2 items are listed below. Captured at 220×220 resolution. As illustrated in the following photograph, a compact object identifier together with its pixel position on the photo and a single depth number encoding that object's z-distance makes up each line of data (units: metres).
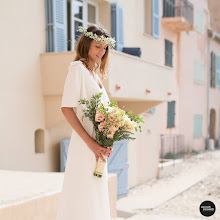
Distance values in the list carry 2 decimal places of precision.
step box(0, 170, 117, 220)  3.24
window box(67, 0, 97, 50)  7.46
